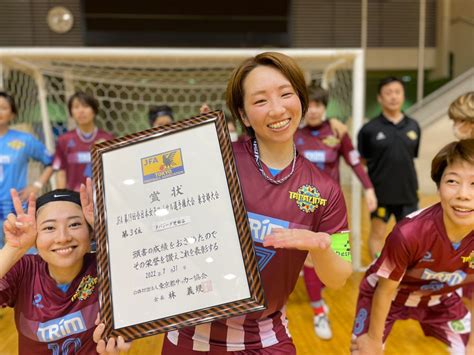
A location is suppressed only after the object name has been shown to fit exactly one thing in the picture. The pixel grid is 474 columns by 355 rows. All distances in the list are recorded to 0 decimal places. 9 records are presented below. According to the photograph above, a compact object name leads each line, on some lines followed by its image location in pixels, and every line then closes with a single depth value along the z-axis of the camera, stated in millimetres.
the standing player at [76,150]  3331
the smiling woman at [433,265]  1464
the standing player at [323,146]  3061
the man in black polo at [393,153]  3182
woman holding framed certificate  1152
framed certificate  1010
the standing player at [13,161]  2988
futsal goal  3657
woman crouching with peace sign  1295
